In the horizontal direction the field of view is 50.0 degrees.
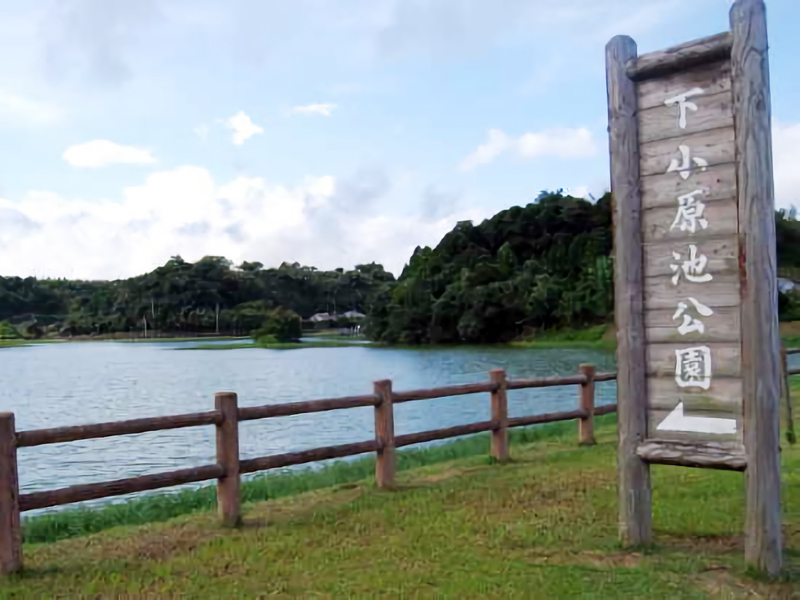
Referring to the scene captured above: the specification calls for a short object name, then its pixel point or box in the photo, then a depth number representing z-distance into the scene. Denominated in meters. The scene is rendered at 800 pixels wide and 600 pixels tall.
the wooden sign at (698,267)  4.14
